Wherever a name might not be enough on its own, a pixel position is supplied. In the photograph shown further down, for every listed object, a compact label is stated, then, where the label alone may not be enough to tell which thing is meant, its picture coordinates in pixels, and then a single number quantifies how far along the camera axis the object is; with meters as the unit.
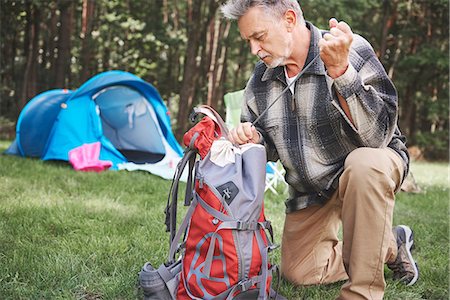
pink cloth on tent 4.91
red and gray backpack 1.71
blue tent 5.43
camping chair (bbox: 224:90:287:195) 4.92
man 1.76
